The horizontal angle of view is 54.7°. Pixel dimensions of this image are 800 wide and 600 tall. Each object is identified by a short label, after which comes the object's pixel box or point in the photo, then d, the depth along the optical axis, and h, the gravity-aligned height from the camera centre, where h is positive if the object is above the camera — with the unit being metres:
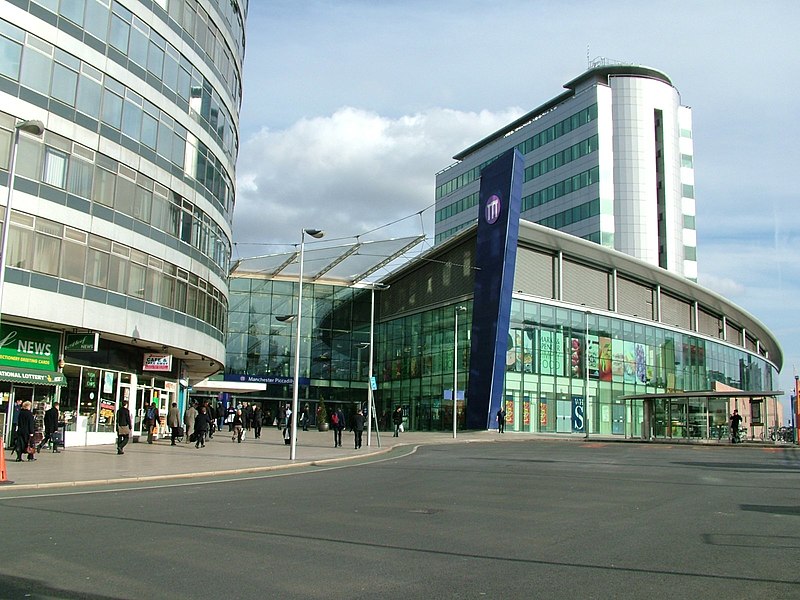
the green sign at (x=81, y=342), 26.48 +1.90
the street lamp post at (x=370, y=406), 32.09 -0.08
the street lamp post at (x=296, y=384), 24.89 +0.60
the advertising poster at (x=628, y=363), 60.25 +3.65
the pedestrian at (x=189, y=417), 31.39 -0.70
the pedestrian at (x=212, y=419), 37.90 -0.96
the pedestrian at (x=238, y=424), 34.25 -1.02
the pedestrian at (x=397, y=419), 44.34 -0.82
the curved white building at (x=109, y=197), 24.52 +7.25
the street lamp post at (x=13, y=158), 18.23 +6.02
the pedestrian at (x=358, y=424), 30.89 -0.81
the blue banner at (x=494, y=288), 49.91 +7.71
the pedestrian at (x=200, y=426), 29.00 -0.97
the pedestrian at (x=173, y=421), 30.47 -0.85
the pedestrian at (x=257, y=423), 39.19 -1.09
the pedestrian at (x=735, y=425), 40.91 -0.66
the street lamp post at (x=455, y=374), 44.42 +1.84
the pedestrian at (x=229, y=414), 49.12 -0.85
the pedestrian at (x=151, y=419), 30.20 -0.81
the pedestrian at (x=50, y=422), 23.91 -0.78
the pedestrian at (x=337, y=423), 32.41 -0.82
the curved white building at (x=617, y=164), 74.50 +24.42
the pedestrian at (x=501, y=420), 49.03 -0.82
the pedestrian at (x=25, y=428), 20.79 -0.87
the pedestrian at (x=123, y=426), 25.03 -0.90
